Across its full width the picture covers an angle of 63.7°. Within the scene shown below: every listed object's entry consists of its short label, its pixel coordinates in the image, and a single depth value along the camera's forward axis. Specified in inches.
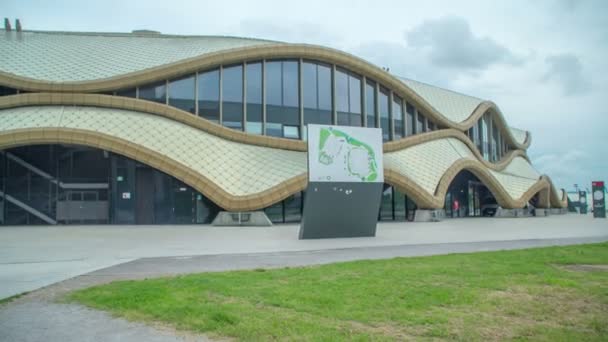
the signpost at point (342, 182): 774.5
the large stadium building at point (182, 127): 1129.9
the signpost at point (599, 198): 1605.6
